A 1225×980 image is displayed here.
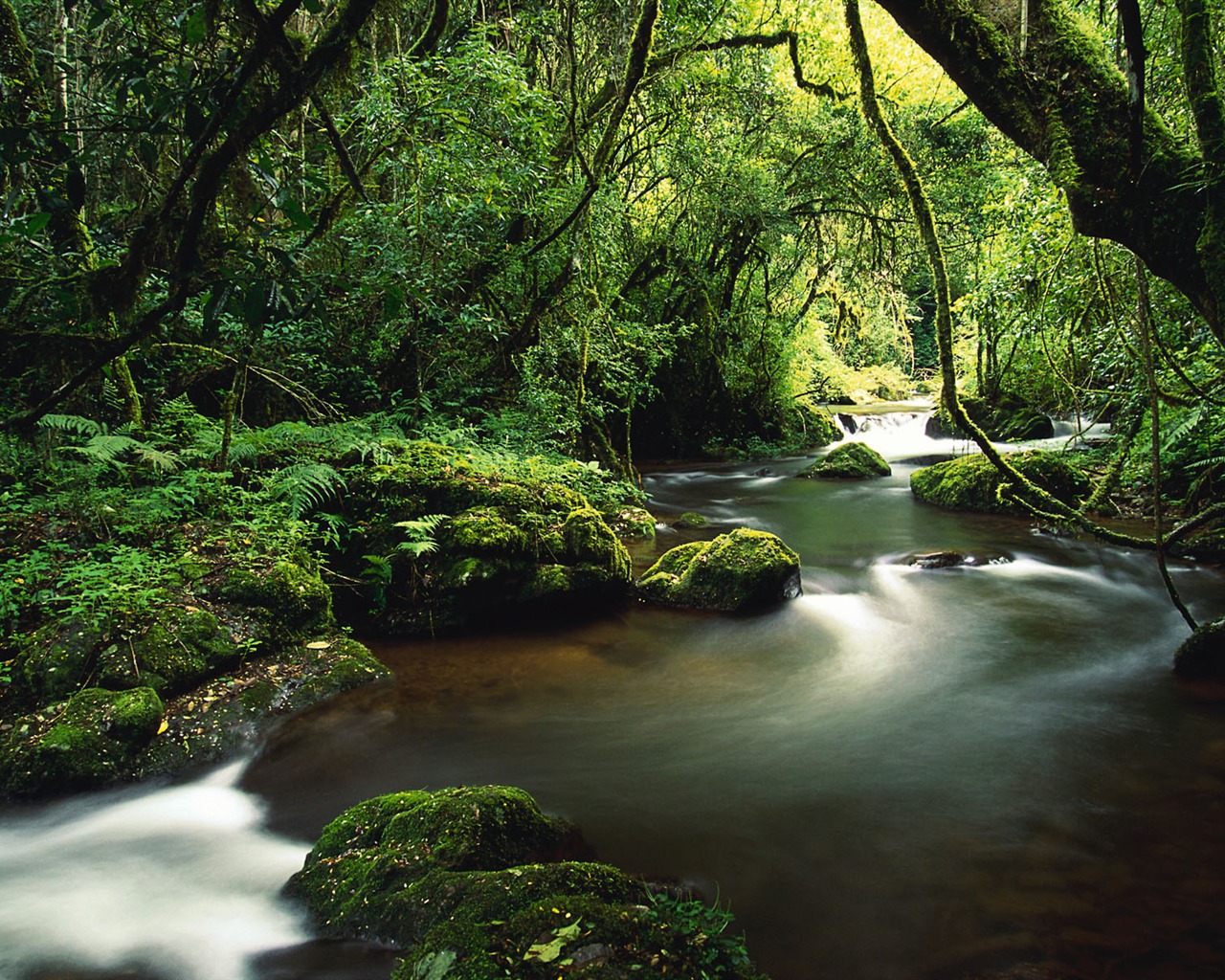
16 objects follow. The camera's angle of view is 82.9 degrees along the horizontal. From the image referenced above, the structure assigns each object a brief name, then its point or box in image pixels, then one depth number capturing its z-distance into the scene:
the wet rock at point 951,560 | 8.66
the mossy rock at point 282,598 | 5.16
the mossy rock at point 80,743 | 3.76
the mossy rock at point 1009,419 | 16.25
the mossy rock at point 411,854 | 2.75
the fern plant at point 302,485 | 6.20
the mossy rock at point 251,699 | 4.18
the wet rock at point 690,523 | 10.49
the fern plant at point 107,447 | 5.55
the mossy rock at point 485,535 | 6.45
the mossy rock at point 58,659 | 4.10
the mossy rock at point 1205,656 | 5.38
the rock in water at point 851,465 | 15.01
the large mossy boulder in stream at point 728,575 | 7.11
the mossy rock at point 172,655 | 4.32
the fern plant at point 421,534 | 6.07
